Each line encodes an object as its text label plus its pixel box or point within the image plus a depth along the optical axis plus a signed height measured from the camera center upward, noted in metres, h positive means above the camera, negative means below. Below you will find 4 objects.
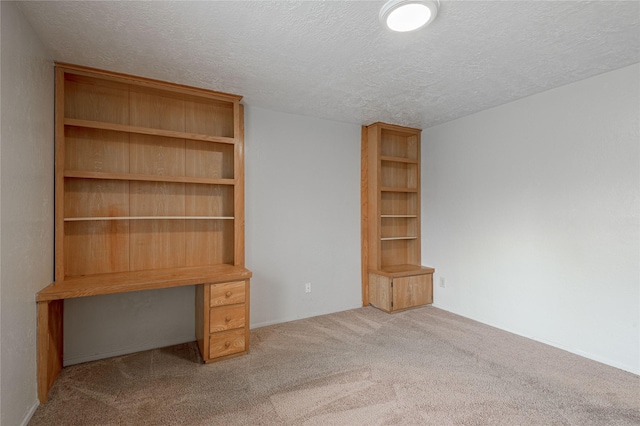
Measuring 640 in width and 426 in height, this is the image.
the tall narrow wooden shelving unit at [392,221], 3.85 -0.11
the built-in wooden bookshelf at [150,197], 2.43 +0.13
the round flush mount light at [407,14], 1.64 +1.11
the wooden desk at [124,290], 2.02 -0.58
